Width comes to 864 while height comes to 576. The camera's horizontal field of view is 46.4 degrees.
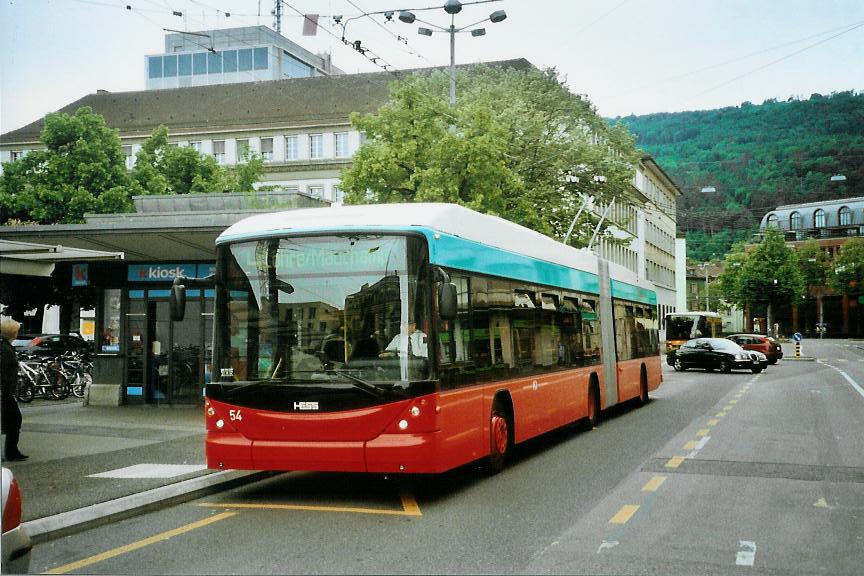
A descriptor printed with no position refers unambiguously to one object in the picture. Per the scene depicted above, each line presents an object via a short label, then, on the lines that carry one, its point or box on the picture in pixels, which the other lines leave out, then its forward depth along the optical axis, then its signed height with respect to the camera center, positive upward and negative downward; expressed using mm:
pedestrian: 12383 -486
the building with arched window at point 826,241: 45406 +4999
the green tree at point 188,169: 52156 +9441
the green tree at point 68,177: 48469 +8421
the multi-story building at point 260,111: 72562 +17687
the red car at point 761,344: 48188 -137
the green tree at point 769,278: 85375 +5347
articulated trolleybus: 9219 +30
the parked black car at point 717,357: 40028 -606
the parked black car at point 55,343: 35094 +264
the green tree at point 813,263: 80062 +6272
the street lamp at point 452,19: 24109 +8155
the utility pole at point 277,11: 19194 +6859
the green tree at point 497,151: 30000 +6252
